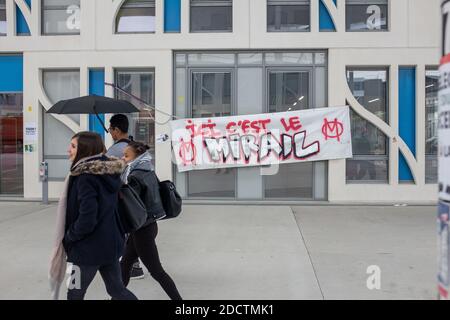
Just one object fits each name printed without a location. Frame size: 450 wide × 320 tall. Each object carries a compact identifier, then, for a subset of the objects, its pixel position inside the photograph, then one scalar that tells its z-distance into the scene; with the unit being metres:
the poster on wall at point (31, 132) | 11.58
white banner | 11.12
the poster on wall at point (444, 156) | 2.58
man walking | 5.22
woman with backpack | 4.61
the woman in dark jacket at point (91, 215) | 3.69
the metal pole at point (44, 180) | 11.07
